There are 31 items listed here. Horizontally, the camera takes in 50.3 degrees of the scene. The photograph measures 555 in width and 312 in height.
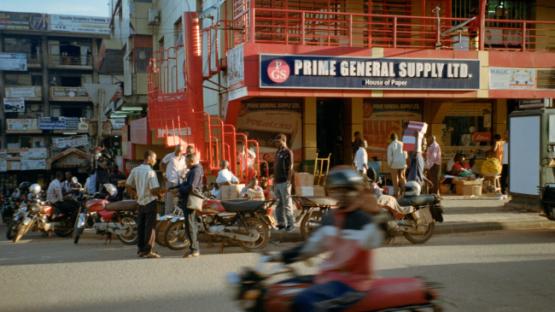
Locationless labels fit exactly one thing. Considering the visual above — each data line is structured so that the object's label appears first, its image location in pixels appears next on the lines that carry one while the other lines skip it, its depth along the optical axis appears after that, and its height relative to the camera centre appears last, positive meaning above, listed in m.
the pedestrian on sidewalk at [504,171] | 16.81 -1.11
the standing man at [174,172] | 12.36 -0.75
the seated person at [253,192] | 12.28 -1.17
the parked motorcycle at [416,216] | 10.51 -1.47
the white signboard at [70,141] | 49.18 -0.29
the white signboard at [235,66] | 14.06 +1.75
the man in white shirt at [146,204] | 9.60 -1.10
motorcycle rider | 4.05 -0.81
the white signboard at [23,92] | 50.09 +4.00
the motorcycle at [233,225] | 10.09 -1.54
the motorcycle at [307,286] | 4.16 -1.15
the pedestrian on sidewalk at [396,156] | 14.33 -0.52
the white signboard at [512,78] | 16.11 +1.52
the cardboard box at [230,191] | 12.88 -1.20
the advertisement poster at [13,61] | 48.98 +6.44
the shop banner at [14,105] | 49.91 +2.81
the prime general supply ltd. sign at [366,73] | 14.16 +1.56
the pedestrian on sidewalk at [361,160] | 13.75 -0.59
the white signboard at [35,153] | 49.62 -1.29
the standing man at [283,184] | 11.10 -0.92
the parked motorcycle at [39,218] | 13.07 -1.82
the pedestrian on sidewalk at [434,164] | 14.98 -0.76
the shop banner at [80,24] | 52.77 +10.28
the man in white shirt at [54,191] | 16.44 -1.49
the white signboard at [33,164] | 49.34 -2.20
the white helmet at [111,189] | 12.72 -1.12
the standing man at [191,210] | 9.62 -1.15
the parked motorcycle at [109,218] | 11.51 -1.64
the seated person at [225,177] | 13.03 -0.90
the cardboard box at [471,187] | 16.66 -1.50
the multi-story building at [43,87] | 49.75 +4.51
